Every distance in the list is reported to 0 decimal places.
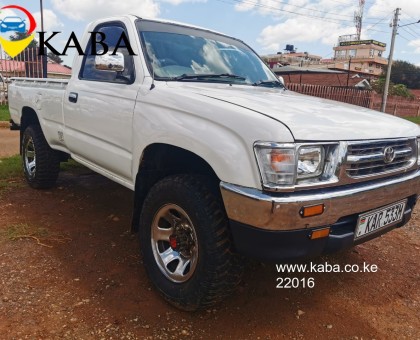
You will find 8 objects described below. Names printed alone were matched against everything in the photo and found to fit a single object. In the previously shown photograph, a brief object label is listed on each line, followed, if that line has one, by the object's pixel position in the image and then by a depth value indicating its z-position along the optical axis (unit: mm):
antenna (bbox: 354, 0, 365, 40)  58850
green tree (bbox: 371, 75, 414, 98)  29558
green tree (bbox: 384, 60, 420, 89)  51562
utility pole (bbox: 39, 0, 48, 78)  12769
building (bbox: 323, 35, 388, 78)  77062
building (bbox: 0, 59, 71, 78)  13070
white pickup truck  2031
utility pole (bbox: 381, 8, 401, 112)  22073
